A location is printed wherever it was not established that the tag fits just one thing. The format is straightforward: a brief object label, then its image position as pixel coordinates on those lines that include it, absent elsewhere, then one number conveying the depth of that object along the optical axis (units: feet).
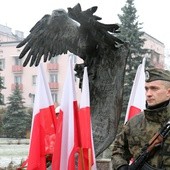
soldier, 8.18
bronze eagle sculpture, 15.39
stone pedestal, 16.61
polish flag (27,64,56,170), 13.17
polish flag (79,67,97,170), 13.21
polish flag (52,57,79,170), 12.98
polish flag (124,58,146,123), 17.83
